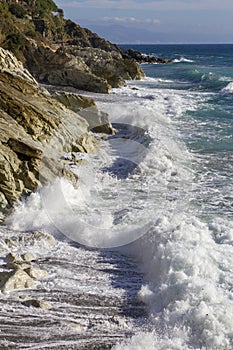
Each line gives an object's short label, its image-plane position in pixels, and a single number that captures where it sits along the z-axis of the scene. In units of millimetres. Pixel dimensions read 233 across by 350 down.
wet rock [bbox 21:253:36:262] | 18547
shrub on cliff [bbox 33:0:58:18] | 154875
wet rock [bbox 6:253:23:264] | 18056
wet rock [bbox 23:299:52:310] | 15250
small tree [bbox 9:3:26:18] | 136750
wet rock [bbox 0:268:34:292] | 16094
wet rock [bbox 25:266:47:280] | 17078
